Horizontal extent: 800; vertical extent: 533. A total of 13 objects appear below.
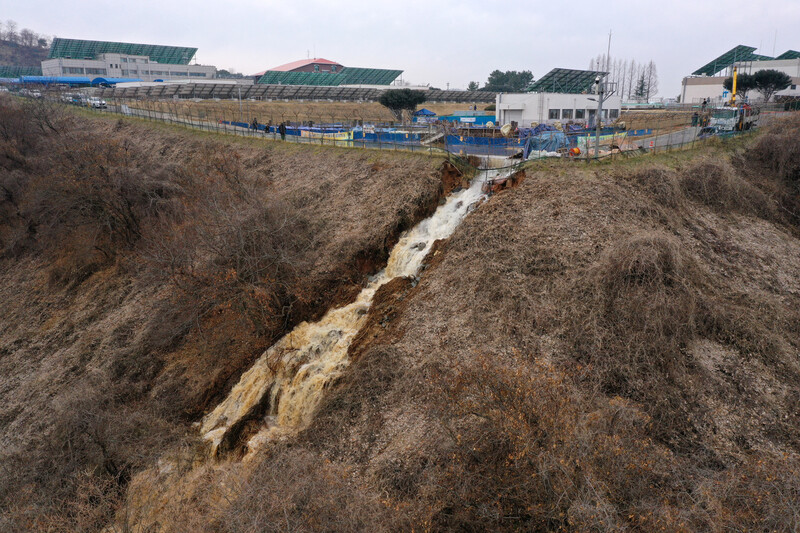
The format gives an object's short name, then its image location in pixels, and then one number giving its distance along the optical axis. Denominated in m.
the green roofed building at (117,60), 100.88
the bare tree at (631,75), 105.38
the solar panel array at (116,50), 101.38
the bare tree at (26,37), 169.25
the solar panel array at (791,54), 64.53
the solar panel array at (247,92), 72.31
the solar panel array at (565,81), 46.97
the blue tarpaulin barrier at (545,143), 25.44
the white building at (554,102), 46.12
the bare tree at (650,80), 104.88
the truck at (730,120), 28.75
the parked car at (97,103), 61.18
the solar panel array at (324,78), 91.12
